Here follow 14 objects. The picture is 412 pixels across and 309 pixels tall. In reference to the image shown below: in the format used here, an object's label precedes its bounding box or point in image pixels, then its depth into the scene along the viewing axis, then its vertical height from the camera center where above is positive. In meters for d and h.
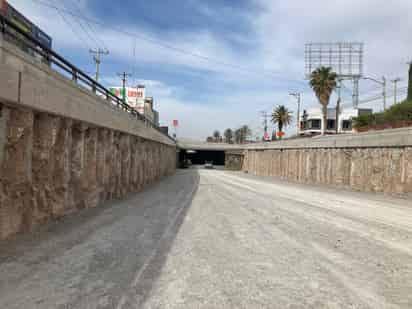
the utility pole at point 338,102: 52.62 +11.76
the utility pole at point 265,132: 83.75 +9.47
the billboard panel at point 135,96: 62.38 +14.09
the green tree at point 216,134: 167.49 +15.27
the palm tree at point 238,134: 131.41 +12.39
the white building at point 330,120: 70.56 +11.13
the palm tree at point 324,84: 42.19 +12.18
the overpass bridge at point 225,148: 61.97 +2.46
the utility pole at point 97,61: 49.88 +17.98
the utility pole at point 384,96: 54.03 +13.58
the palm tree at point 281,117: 66.50 +10.77
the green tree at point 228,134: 144.38 +13.50
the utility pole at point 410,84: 41.71 +12.66
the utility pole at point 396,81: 61.36 +18.92
